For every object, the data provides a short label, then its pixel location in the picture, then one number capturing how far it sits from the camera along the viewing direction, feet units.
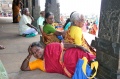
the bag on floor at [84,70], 8.34
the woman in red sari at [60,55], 9.04
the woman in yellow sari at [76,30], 10.33
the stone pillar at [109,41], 7.57
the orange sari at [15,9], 35.51
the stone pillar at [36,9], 30.45
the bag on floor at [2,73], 7.34
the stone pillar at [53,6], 21.29
